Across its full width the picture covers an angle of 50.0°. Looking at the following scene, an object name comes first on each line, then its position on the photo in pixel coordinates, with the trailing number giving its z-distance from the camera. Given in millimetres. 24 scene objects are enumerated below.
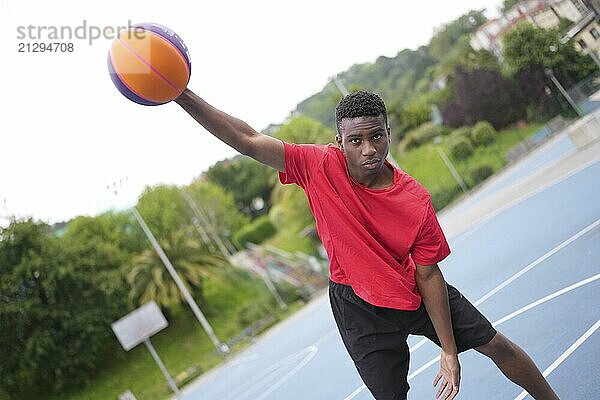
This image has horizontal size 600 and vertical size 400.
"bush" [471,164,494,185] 26266
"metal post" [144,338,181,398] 14955
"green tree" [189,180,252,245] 33344
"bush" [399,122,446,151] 32094
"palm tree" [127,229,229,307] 24016
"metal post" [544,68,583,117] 24078
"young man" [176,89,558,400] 2510
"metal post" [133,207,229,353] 19297
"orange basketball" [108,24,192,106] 2518
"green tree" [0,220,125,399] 21250
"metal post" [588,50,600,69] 20234
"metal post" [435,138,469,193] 26391
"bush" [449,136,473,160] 28234
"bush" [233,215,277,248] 34594
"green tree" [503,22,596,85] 22781
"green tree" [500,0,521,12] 28205
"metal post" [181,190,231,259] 31577
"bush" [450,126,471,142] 28906
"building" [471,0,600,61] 19219
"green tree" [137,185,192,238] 30781
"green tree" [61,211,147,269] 25219
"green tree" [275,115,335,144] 35184
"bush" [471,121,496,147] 28375
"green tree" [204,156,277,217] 43438
